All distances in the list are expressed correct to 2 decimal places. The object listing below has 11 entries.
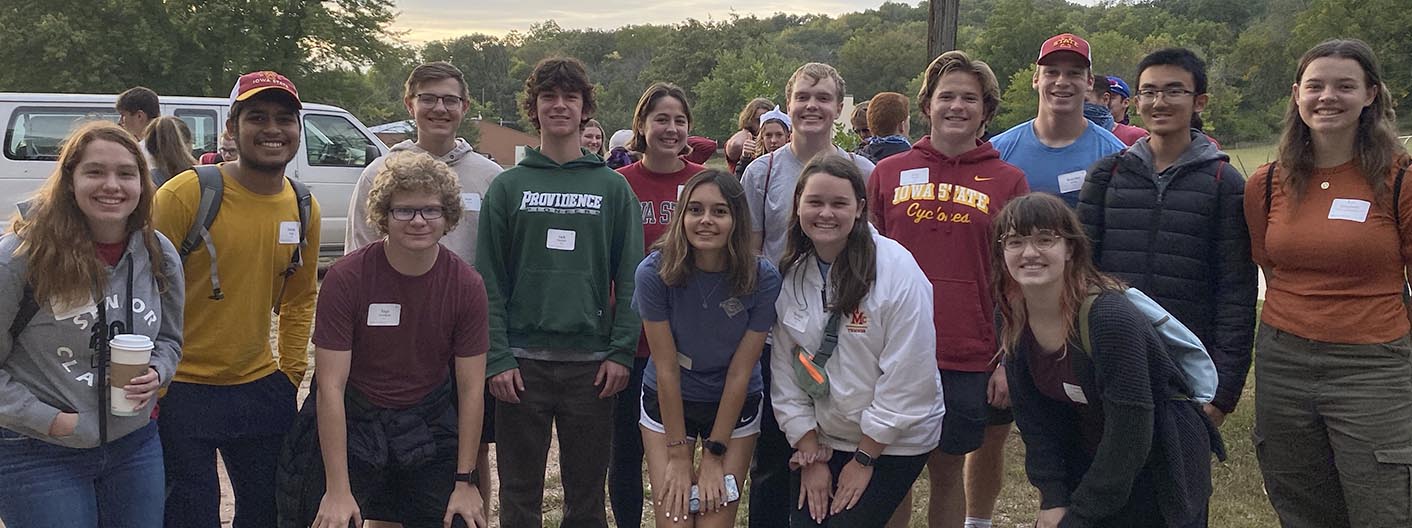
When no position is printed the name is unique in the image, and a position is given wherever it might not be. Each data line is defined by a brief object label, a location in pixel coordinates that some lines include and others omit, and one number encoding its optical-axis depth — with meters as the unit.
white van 11.56
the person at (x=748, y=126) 7.83
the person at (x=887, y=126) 5.56
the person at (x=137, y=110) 7.43
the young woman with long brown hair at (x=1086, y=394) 2.75
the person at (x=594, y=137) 7.97
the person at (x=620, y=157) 6.77
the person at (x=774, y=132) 6.42
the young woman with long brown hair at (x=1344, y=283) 3.16
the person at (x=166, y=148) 5.15
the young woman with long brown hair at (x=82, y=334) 2.74
